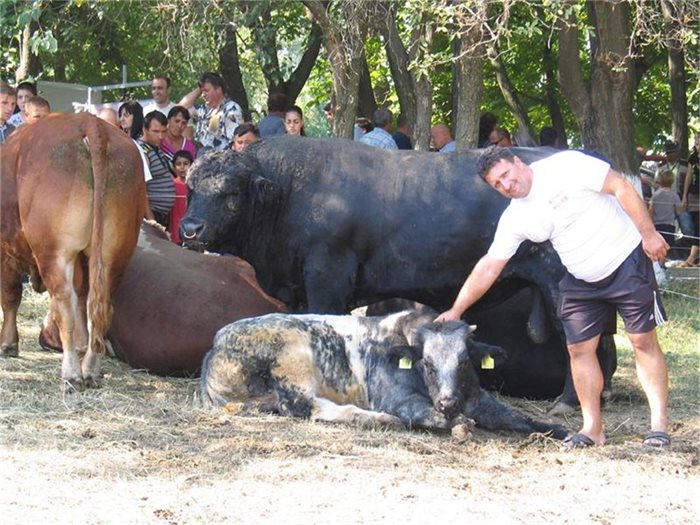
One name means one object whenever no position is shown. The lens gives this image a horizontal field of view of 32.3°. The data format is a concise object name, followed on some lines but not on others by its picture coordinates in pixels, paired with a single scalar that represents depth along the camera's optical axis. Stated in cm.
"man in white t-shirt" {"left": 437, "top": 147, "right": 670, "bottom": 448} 663
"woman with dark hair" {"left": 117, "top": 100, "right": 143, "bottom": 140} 1234
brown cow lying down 862
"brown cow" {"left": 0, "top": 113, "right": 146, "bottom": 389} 789
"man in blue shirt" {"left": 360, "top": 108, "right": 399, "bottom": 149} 1266
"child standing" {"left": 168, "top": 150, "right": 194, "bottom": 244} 1121
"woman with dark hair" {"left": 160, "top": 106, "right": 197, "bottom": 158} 1193
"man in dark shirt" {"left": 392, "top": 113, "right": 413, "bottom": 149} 1506
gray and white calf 700
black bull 830
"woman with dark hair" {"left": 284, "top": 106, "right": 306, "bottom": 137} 1216
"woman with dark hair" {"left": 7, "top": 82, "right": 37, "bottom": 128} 1235
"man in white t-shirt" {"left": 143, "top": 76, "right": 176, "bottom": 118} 1340
